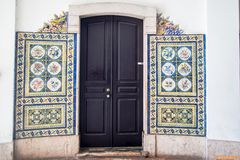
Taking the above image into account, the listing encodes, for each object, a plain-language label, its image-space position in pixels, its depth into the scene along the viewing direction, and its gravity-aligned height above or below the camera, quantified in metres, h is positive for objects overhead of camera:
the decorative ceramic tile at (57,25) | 3.68 +0.95
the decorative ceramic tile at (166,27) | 3.72 +0.92
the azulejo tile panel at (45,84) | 3.58 -0.07
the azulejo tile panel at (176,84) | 3.65 -0.07
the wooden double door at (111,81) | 3.90 -0.02
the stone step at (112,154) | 3.66 -1.27
